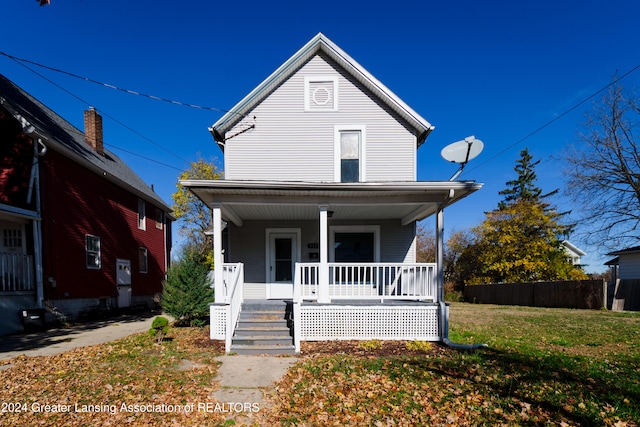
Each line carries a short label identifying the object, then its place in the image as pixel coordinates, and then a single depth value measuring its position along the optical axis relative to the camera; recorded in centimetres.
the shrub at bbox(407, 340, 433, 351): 653
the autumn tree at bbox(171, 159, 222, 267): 2608
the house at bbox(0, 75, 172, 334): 947
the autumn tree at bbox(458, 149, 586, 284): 1952
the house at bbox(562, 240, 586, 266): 4023
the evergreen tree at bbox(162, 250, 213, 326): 859
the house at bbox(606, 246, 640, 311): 1366
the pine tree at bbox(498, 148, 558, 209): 3547
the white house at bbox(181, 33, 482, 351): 926
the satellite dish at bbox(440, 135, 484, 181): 753
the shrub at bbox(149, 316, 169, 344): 696
